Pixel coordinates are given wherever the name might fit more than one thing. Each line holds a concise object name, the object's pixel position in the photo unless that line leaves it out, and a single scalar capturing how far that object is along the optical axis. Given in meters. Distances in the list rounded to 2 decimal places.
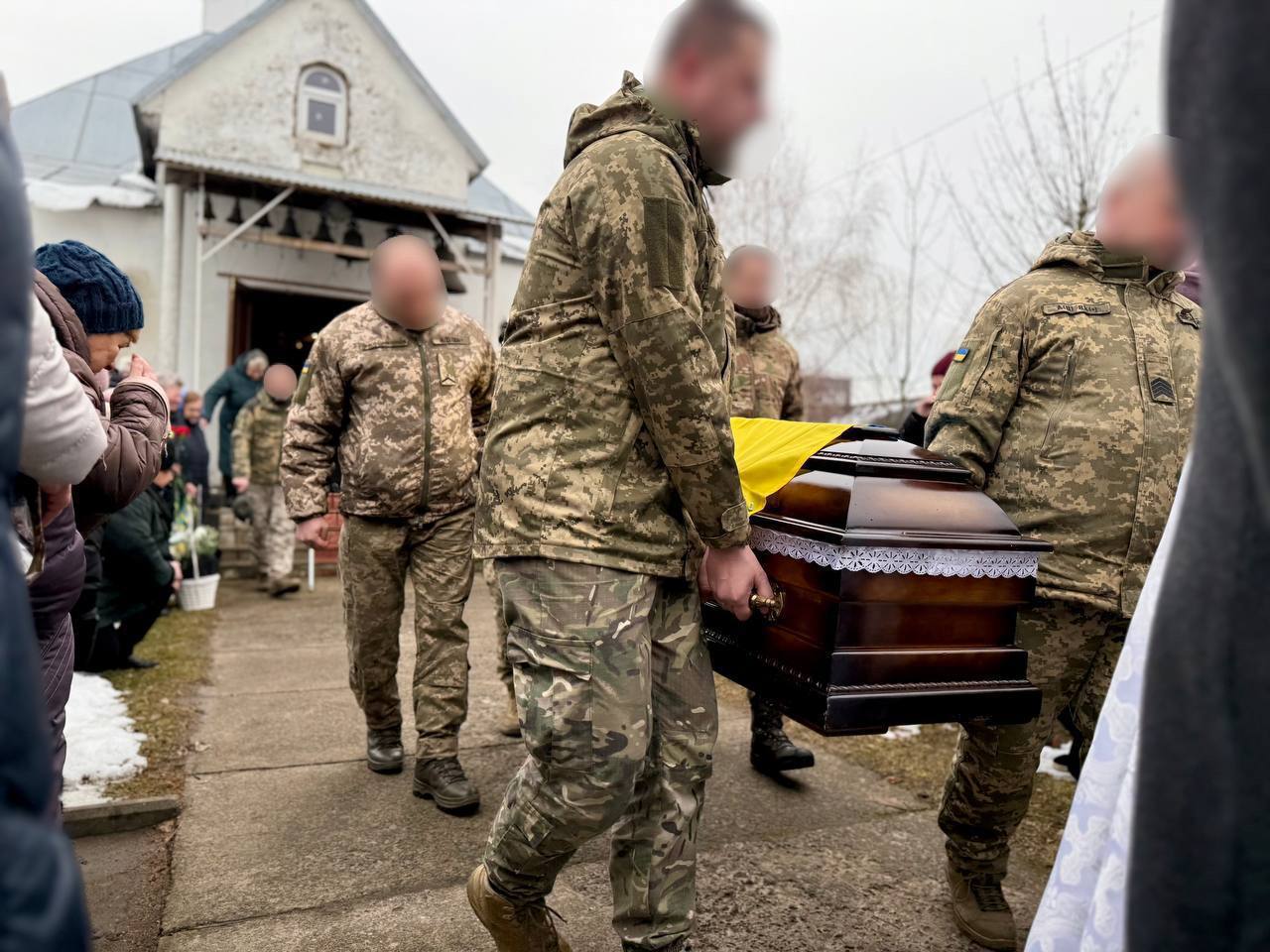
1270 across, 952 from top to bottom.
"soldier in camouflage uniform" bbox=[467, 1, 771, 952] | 2.02
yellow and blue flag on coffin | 2.37
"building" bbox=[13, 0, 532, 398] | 12.07
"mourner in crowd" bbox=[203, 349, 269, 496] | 9.66
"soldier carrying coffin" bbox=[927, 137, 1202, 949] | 2.64
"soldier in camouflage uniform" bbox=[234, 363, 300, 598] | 8.59
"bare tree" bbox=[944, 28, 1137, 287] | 9.51
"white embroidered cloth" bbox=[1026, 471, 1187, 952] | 1.46
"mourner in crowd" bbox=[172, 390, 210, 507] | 8.57
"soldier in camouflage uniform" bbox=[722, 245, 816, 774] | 4.60
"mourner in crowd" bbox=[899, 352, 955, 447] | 5.07
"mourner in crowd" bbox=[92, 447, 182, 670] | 5.48
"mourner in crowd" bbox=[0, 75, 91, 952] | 0.67
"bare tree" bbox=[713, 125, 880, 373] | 17.36
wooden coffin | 2.08
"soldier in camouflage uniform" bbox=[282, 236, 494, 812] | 3.78
